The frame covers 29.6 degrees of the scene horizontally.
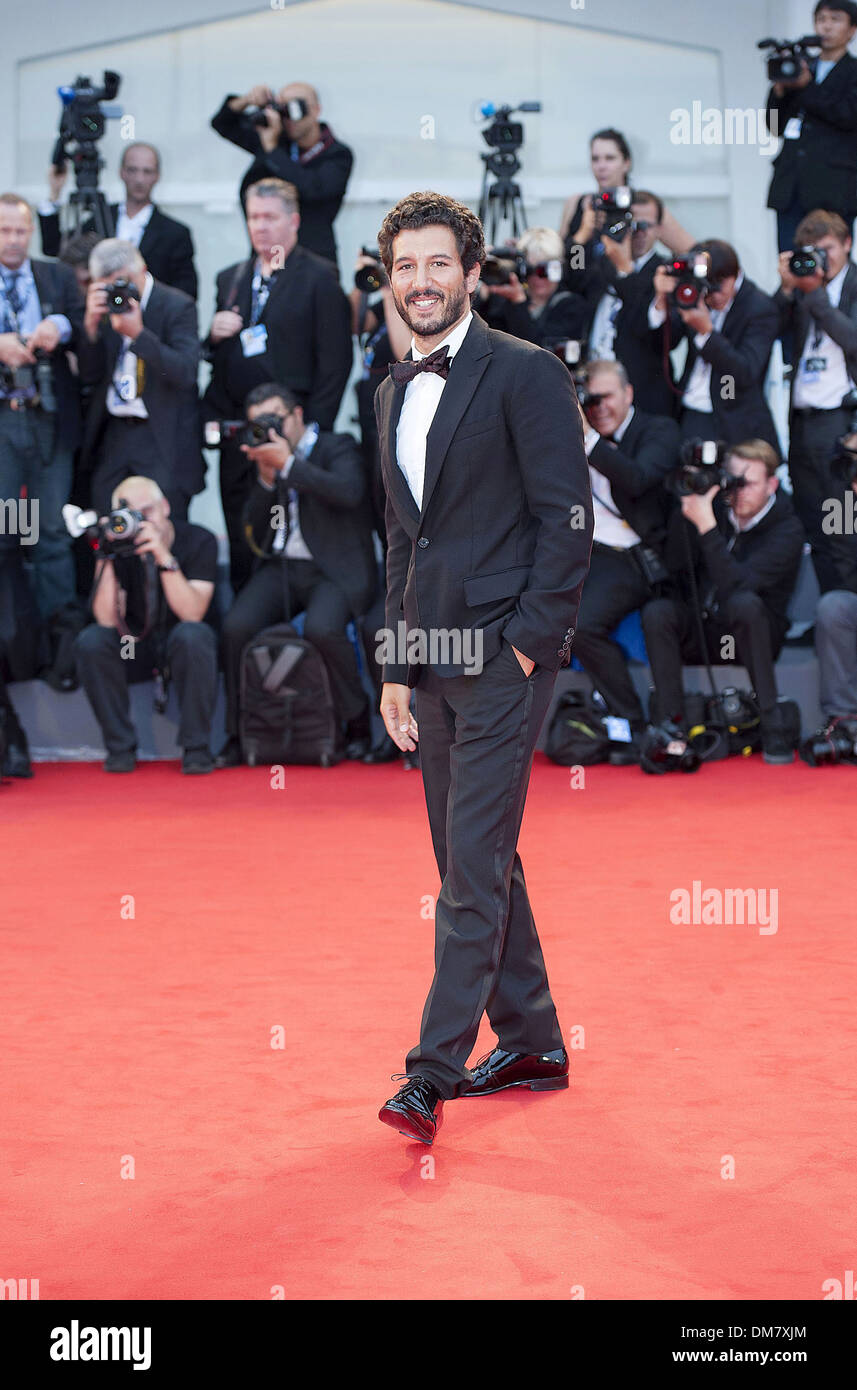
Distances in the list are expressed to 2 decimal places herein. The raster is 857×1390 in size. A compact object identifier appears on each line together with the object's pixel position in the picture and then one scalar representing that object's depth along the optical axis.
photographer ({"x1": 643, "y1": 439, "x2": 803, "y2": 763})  6.05
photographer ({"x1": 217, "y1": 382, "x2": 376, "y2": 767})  6.12
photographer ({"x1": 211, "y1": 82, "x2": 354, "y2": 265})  6.72
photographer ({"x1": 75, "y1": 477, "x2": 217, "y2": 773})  6.09
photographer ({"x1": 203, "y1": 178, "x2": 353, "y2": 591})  6.30
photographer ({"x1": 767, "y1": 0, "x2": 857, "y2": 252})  6.62
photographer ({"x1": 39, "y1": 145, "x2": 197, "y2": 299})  6.89
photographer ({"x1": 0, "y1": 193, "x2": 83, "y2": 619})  6.10
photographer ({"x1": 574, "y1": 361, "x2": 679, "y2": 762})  6.13
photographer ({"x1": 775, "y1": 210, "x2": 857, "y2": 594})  6.17
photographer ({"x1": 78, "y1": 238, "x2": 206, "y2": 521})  6.16
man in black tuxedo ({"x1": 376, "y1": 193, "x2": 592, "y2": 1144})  2.49
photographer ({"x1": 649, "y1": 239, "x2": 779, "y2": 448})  6.21
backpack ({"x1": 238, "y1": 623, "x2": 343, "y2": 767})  6.12
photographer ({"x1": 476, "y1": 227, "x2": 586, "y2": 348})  6.18
